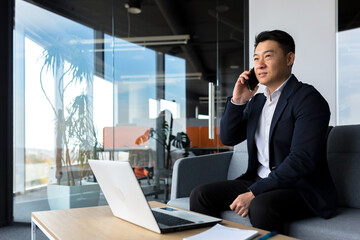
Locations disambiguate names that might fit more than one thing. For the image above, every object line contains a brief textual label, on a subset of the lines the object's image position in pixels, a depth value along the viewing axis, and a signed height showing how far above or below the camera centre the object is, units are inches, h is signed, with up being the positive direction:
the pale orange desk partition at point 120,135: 146.8 -4.8
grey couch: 62.1 -13.2
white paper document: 43.6 -13.5
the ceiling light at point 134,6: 149.0 +47.1
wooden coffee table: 47.6 -14.9
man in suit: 65.5 -4.4
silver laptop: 48.8 -11.7
